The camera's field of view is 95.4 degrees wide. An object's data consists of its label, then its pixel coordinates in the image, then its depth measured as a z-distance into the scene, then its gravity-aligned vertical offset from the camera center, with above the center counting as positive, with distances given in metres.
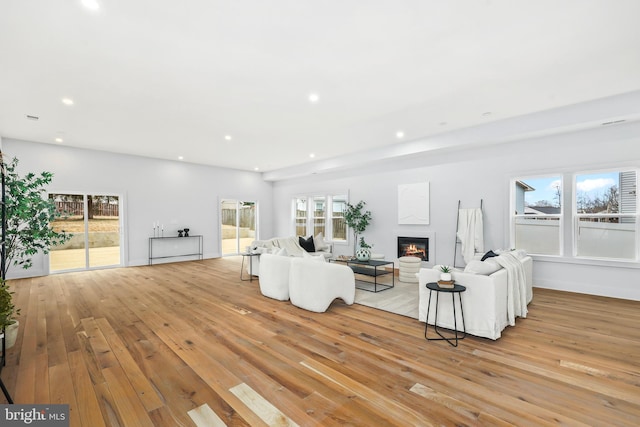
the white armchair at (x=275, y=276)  4.62 -1.01
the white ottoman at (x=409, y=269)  5.89 -1.15
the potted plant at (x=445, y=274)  3.28 -0.70
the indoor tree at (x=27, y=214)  2.70 +0.01
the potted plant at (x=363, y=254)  5.94 -0.85
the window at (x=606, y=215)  4.71 -0.07
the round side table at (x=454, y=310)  3.12 -1.10
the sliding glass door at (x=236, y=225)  9.92 -0.38
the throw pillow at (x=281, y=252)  4.95 -0.67
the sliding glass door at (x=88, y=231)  7.09 -0.42
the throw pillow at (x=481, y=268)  3.45 -0.67
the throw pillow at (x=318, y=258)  4.27 -0.67
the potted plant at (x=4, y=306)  2.32 -0.75
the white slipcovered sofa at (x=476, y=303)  3.16 -1.04
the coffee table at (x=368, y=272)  5.45 -1.18
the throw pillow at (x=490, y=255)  4.62 -0.68
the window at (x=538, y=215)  5.34 -0.07
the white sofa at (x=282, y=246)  6.38 -0.80
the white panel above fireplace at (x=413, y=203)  6.92 +0.23
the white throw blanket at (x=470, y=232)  5.95 -0.42
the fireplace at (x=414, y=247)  6.93 -0.84
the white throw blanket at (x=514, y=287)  3.55 -0.98
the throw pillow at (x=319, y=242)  8.27 -0.83
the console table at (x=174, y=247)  8.26 -0.97
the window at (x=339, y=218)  8.85 -0.15
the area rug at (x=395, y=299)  4.20 -1.39
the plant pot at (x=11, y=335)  2.86 -1.18
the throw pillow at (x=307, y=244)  7.93 -0.84
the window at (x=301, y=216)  10.18 -0.09
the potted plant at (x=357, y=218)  7.97 -0.14
